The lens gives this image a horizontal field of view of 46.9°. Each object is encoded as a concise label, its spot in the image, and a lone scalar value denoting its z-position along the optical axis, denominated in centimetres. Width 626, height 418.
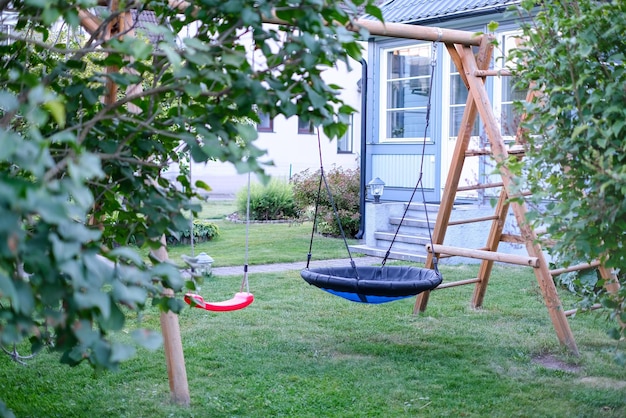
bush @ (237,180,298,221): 1411
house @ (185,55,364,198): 1994
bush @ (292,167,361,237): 1160
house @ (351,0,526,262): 961
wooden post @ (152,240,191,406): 395
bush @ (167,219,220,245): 1095
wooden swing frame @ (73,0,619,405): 397
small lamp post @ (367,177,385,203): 1065
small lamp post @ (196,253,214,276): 738
